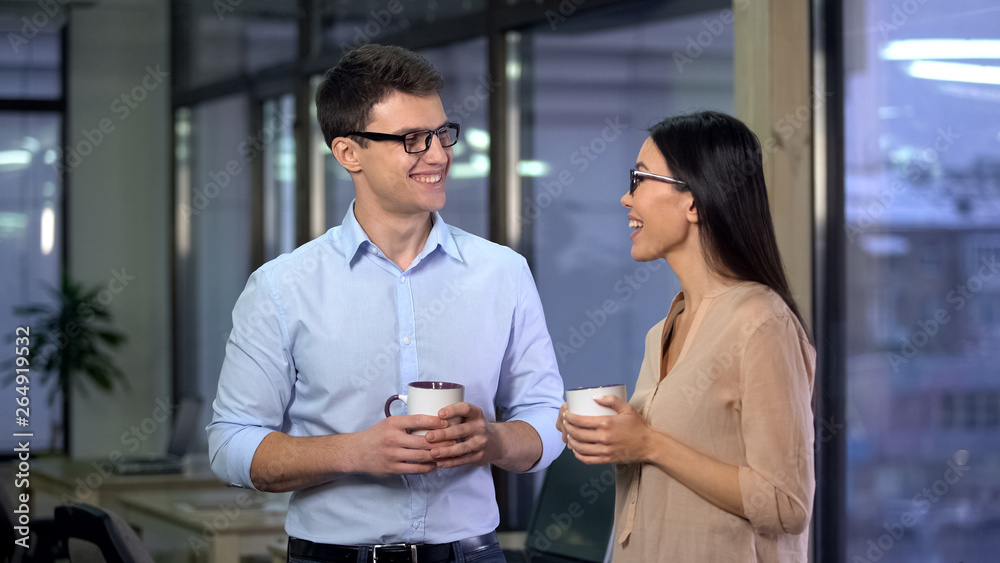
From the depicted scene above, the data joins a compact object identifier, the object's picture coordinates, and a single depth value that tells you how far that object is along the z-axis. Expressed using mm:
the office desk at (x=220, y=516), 3318
